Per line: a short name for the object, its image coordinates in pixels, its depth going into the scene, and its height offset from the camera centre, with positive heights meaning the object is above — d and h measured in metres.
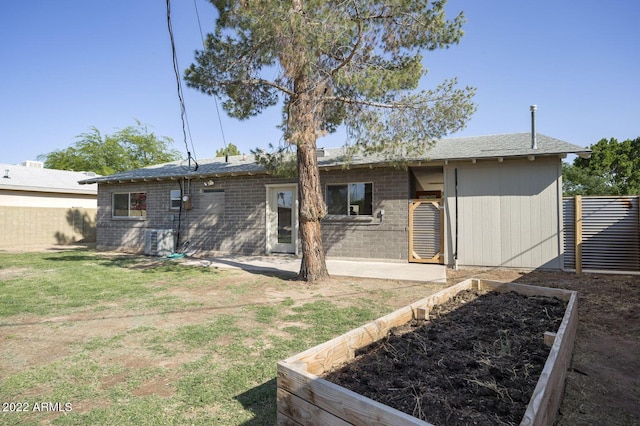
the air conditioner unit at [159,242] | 12.11 -0.91
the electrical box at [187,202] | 12.59 +0.52
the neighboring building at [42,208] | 16.34 +0.43
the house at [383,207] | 8.69 +0.26
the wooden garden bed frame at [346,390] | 1.67 -1.00
